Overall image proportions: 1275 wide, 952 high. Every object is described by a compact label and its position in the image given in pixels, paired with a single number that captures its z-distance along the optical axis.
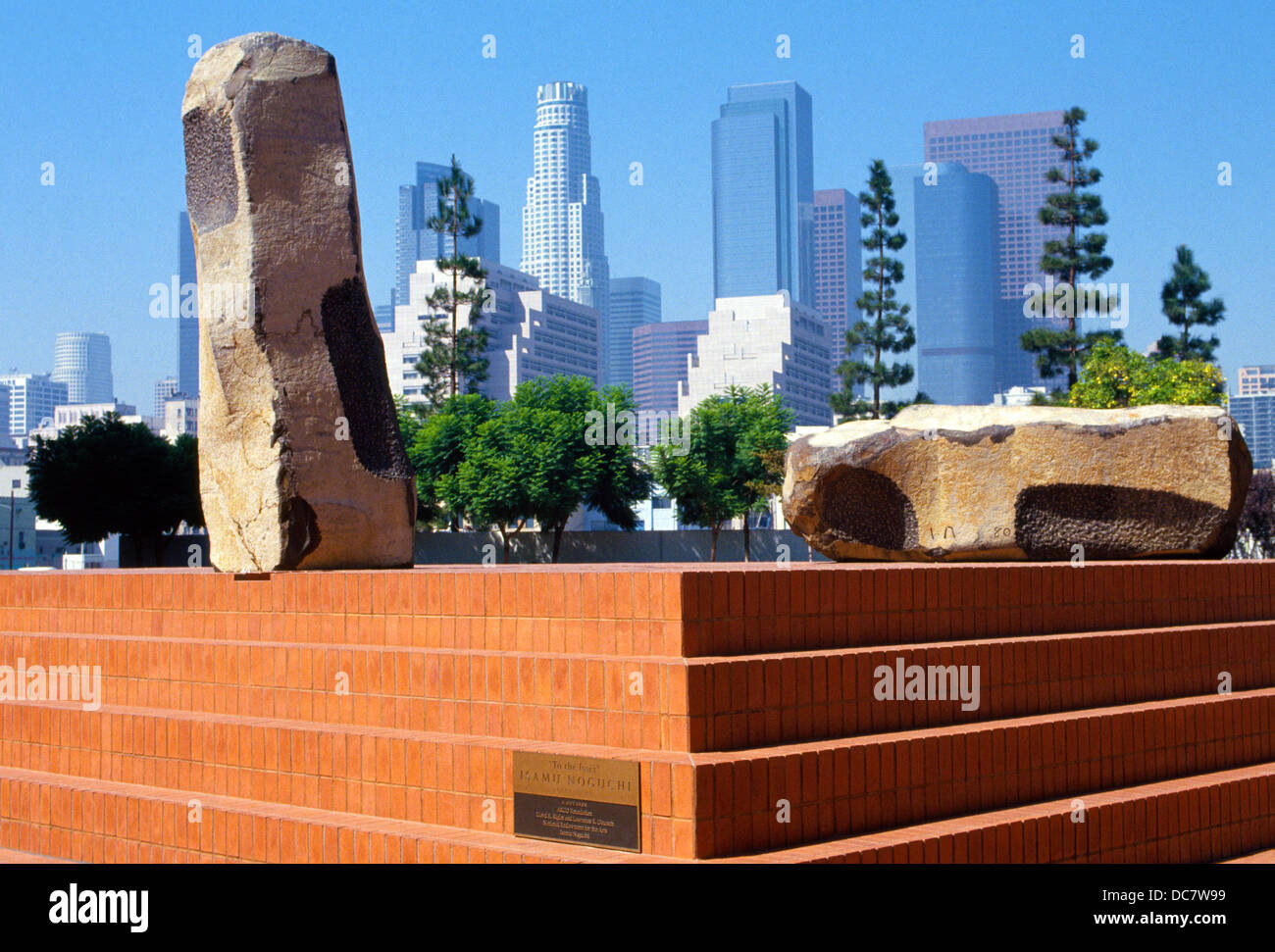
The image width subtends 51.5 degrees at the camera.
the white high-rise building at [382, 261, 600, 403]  120.88
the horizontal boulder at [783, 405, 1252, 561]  9.65
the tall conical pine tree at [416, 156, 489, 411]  41.28
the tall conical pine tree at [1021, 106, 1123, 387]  39.75
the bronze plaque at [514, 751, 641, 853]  5.68
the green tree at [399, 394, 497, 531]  40.22
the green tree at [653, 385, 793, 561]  41.38
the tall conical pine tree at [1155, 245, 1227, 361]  41.91
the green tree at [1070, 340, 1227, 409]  31.78
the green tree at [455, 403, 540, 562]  37.75
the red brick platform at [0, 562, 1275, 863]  5.92
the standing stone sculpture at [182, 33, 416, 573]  9.02
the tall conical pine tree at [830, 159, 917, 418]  39.84
